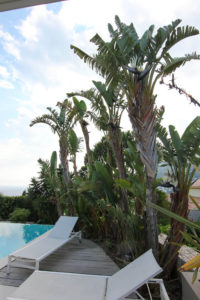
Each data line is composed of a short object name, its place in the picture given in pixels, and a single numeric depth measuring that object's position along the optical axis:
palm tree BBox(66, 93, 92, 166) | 7.23
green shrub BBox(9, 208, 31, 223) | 10.34
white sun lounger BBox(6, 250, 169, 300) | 2.63
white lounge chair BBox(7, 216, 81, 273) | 4.04
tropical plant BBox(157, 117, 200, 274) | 3.85
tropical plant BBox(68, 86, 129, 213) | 5.23
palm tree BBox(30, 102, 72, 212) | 7.72
